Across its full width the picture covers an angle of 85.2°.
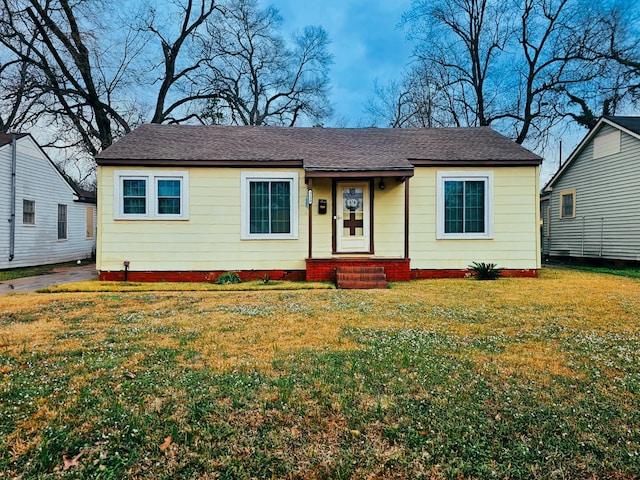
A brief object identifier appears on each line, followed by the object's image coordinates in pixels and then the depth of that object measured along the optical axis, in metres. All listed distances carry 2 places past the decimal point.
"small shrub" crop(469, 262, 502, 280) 9.89
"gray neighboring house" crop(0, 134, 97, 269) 12.80
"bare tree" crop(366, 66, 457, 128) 24.14
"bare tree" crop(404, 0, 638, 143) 18.81
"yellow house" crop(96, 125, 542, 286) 9.87
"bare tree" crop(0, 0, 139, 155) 16.86
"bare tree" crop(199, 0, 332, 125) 23.94
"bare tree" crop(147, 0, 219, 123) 21.92
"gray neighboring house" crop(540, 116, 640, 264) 12.89
